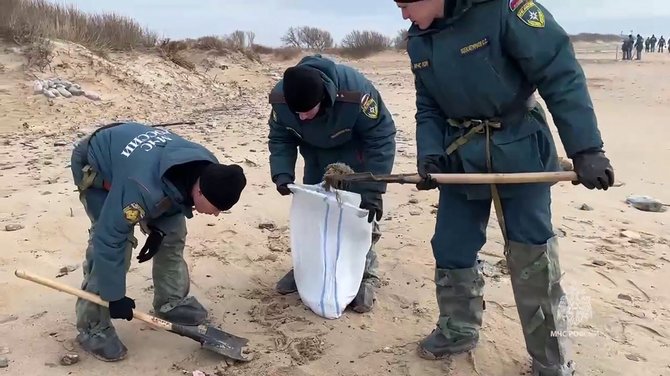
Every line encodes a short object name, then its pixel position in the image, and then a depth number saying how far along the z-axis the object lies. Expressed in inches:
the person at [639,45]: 1380.0
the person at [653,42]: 1892.2
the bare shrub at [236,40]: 854.5
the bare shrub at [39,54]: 439.4
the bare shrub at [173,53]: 611.6
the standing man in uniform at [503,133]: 96.7
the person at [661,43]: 1934.7
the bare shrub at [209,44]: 792.9
